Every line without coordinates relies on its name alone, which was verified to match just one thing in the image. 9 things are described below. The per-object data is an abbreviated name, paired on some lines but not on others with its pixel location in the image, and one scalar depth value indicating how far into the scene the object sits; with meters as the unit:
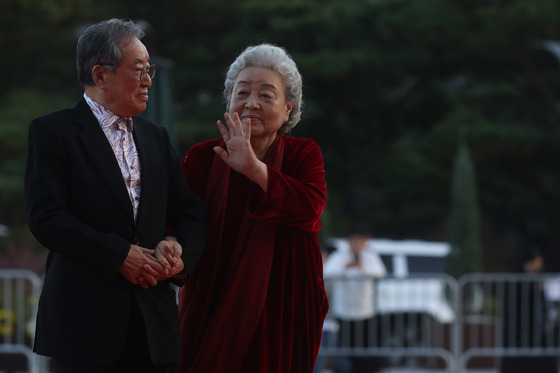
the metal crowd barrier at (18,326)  16.97
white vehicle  18.61
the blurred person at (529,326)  18.09
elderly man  5.72
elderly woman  6.50
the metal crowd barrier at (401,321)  18.04
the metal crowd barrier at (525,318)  18.07
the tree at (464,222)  30.83
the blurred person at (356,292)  17.74
